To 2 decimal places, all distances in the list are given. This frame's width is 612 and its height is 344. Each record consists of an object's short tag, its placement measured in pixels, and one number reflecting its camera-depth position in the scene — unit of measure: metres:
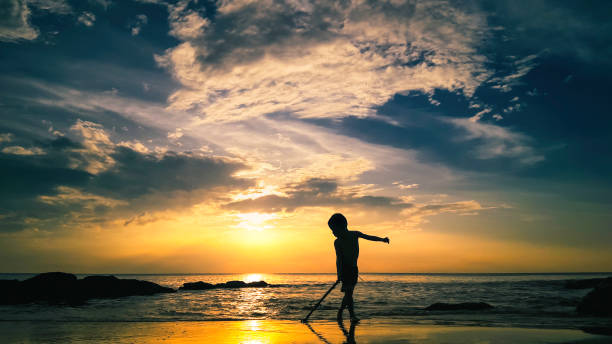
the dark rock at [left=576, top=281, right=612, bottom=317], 10.80
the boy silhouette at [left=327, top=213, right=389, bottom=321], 8.86
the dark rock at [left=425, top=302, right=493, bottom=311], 13.23
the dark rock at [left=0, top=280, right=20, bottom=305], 20.88
